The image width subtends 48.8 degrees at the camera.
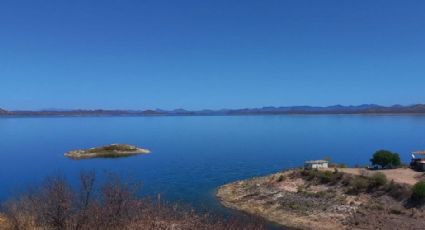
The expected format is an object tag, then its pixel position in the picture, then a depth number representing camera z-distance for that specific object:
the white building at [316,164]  55.85
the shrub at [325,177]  50.16
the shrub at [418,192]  40.43
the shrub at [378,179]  45.31
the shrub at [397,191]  42.37
